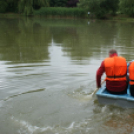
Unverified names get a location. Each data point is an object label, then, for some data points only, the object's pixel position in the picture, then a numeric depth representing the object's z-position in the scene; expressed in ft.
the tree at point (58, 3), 162.91
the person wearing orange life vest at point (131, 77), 10.55
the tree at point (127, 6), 108.04
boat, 10.79
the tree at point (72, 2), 165.78
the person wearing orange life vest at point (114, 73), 10.65
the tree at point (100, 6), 119.75
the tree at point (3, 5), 125.49
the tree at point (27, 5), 104.94
